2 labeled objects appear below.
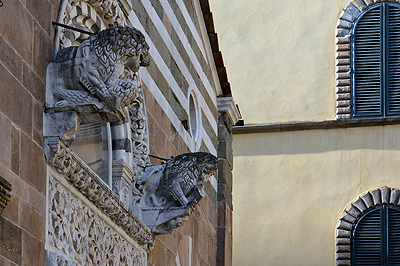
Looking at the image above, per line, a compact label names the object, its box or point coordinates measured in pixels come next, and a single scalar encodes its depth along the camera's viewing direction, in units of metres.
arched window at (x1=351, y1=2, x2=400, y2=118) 17.62
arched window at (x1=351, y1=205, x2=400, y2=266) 17.11
